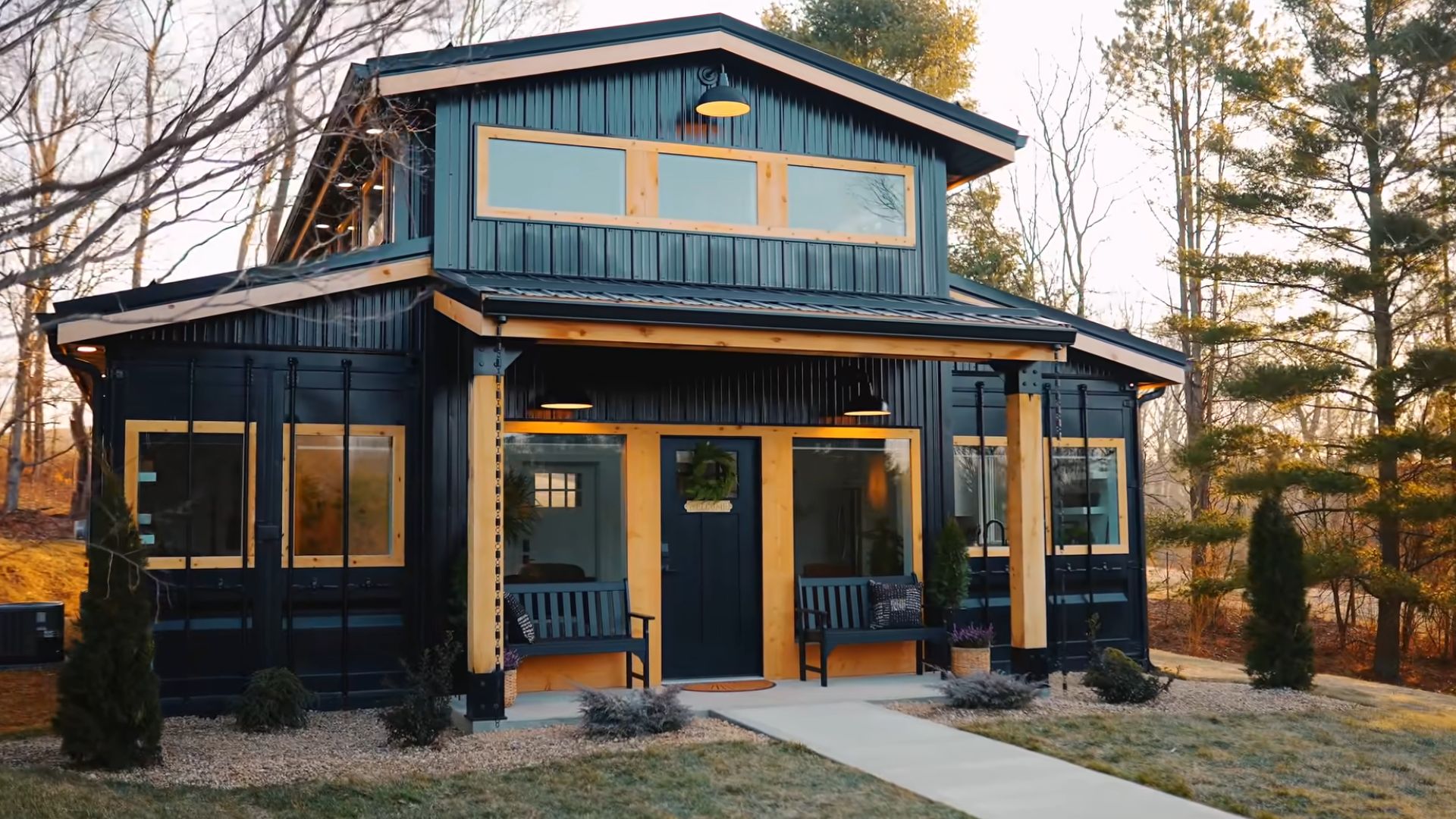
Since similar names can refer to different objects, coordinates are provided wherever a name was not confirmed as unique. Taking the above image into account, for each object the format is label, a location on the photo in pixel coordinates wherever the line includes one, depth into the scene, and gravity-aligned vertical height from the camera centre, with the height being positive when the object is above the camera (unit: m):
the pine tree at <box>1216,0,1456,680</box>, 14.27 +3.02
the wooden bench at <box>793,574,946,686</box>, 10.05 -1.01
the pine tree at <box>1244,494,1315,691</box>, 10.05 -0.98
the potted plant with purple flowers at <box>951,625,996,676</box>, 10.16 -1.28
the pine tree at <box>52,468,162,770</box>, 7.04 -0.96
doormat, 9.72 -1.48
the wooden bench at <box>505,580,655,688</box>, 9.25 -0.92
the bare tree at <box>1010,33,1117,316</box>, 23.31 +4.77
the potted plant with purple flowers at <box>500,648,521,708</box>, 8.59 -1.15
